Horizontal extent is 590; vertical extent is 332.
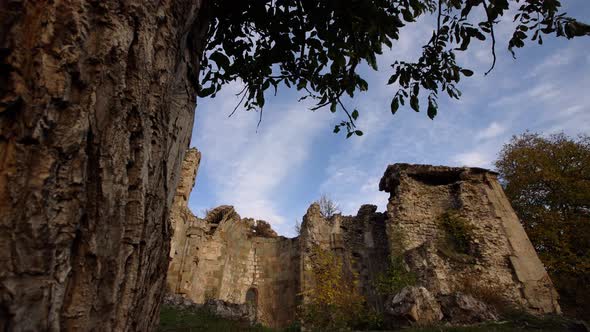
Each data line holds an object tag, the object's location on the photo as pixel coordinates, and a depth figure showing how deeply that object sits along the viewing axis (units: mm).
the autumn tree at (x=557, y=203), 15094
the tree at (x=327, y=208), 25841
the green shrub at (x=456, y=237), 12023
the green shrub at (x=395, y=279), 9695
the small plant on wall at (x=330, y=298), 8809
